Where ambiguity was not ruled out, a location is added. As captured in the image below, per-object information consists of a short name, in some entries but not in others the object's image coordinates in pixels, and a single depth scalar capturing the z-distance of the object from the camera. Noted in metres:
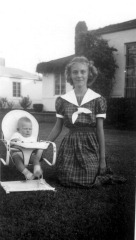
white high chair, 2.51
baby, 2.60
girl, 2.65
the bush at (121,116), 3.81
